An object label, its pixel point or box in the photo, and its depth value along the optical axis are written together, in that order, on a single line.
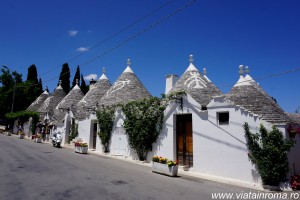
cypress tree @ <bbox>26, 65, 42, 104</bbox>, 45.88
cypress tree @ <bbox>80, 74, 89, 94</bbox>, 52.09
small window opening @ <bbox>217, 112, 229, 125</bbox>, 11.44
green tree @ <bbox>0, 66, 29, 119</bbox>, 42.81
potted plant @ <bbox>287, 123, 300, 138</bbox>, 9.88
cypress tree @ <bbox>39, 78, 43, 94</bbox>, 51.92
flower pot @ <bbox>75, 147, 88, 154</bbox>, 18.03
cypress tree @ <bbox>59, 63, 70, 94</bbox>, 48.50
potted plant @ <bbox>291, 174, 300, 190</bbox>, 9.30
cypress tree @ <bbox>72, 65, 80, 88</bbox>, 50.01
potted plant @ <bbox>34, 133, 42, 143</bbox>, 25.91
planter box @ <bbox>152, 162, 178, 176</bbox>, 10.92
